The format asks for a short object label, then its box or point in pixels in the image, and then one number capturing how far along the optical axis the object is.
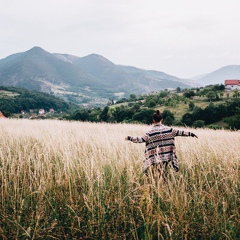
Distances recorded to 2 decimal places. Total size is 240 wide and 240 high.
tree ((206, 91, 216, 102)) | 90.75
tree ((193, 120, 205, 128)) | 65.13
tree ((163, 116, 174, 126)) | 67.00
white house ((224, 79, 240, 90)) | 143.38
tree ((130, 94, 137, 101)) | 136.05
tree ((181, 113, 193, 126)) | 70.12
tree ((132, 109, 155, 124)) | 69.19
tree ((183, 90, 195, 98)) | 107.38
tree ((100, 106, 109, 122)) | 80.43
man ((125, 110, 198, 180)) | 4.29
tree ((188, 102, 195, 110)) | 82.61
